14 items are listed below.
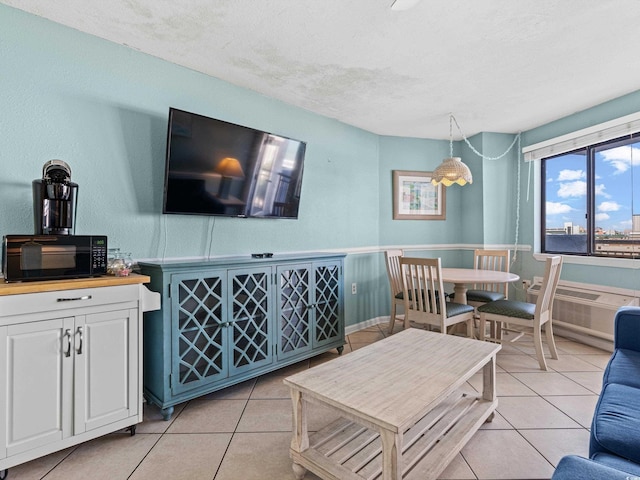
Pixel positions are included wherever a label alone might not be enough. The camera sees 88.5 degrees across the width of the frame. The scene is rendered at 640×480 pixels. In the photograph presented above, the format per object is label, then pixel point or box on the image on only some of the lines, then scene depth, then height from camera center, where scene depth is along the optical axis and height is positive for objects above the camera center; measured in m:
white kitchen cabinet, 1.46 -0.63
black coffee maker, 1.71 +0.20
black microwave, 1.53 -0.09
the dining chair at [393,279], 3.44 -0.41
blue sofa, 0.81 -0.61
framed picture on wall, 4.16 +0.56
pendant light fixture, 3.15 +0.65
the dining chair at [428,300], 2.81 -0.54
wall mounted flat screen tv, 2.21 +0.53
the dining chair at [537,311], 2.65 -0.60
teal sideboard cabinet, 1.97 -0.57
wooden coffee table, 1.21 -0.65
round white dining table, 2.90 -0.34
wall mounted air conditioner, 2.99 -0.67
